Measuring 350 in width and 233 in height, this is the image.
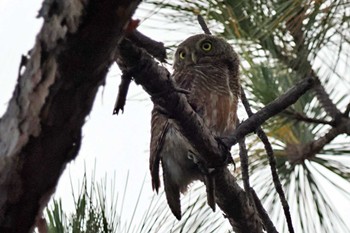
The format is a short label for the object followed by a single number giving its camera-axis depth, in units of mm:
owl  7204
